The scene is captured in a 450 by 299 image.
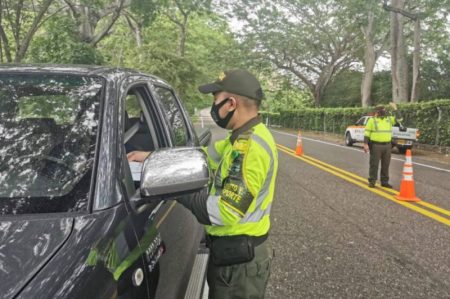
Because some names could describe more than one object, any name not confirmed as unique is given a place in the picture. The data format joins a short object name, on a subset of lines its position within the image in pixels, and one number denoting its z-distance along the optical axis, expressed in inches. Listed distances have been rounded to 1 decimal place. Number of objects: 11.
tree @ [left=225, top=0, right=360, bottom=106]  1392.7
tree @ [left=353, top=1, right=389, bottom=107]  1146.0
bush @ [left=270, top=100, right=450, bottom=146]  662.1
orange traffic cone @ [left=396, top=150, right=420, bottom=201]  304.9
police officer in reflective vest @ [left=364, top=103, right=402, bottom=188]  352.2
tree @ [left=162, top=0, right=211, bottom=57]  604.1
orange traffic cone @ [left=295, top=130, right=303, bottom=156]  603.8
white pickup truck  645.3
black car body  50.3
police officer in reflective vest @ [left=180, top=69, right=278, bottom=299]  77.5
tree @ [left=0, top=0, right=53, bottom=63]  336.2
